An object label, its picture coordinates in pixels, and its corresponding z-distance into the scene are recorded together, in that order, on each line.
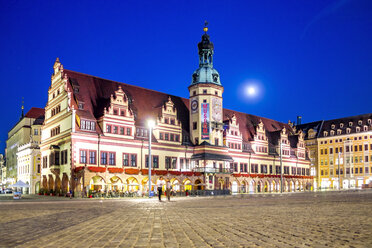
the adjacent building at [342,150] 102.56
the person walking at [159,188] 35.98
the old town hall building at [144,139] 55.56
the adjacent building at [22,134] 88.31
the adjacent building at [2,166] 174.18
